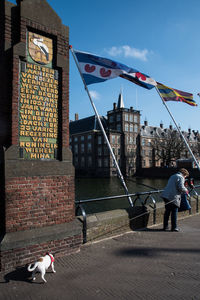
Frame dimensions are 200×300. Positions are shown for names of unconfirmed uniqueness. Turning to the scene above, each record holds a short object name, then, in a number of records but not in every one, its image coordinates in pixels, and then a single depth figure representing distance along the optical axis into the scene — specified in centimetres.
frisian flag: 789
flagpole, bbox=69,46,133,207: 765
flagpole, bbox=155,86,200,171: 1077
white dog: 380
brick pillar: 446
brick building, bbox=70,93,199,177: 6750
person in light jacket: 665
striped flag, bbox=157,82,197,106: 1094
